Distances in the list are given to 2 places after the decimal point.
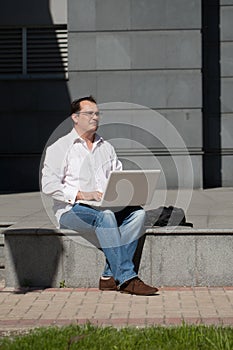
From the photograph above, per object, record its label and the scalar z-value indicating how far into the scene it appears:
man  14.14
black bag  15.19
